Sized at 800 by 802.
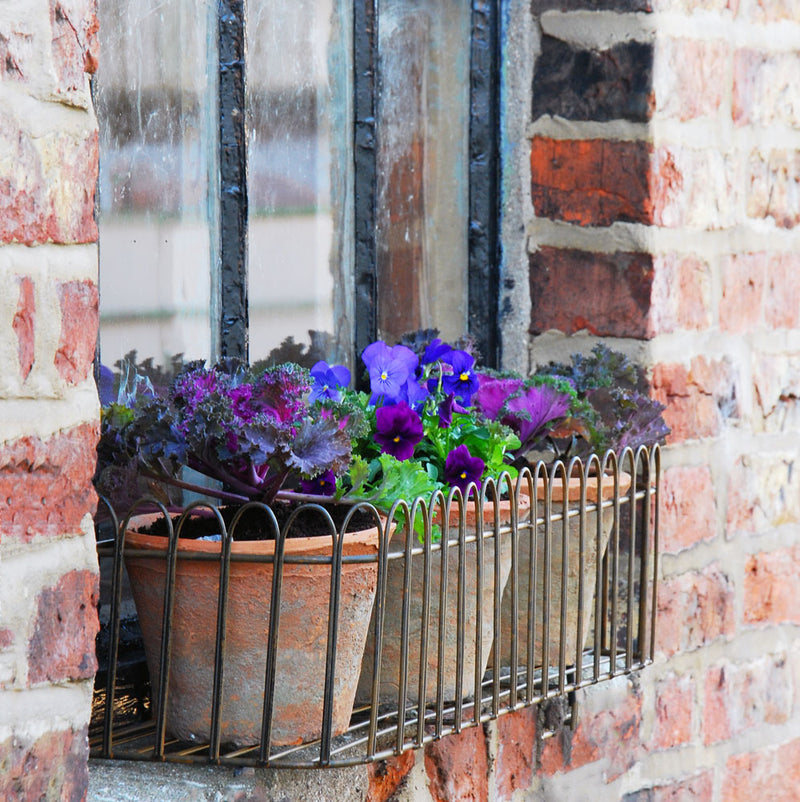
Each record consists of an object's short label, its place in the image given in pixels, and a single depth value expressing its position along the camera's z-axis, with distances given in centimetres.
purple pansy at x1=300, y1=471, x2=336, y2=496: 255
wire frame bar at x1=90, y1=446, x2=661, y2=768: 249
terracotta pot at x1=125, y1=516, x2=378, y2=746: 249
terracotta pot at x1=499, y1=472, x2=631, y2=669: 271
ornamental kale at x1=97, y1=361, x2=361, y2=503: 248
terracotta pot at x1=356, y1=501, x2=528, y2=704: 259
